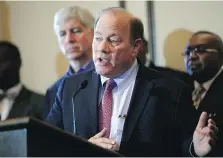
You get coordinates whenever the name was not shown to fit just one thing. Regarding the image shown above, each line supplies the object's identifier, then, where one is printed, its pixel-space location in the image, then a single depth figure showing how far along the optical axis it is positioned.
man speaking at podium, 4.04
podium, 2.76
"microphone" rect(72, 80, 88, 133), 4.31
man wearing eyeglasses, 6.34
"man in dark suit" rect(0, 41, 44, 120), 7.10
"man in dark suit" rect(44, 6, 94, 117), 6.36
